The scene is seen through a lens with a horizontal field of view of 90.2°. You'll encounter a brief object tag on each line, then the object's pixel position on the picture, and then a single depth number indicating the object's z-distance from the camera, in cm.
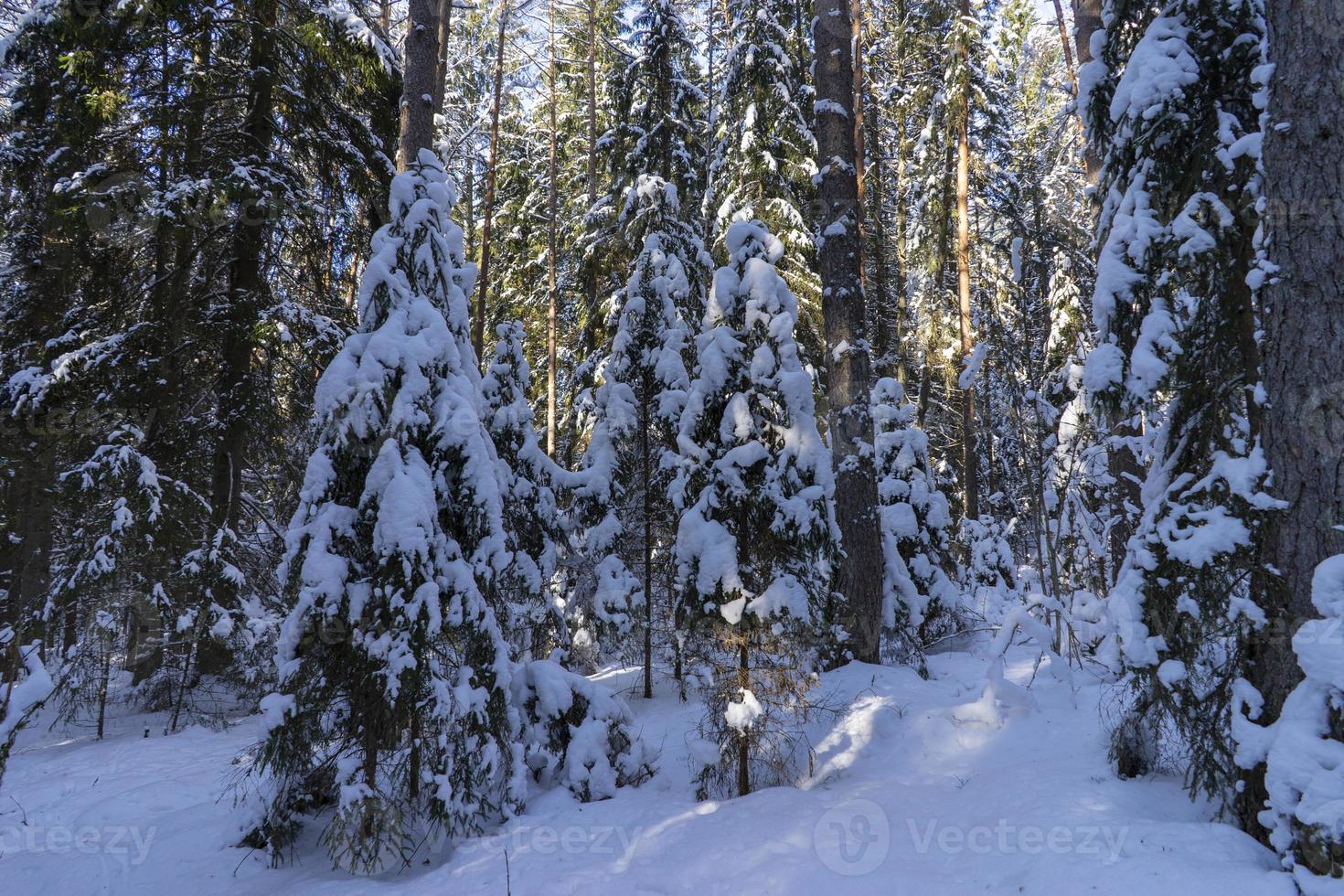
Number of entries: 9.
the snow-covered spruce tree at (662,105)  1438
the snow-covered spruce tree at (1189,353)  380
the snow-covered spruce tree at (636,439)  948
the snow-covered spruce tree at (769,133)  1354
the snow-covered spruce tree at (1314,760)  288
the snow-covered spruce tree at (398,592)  479
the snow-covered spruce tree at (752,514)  549
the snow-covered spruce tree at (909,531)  862
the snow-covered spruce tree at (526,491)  897
